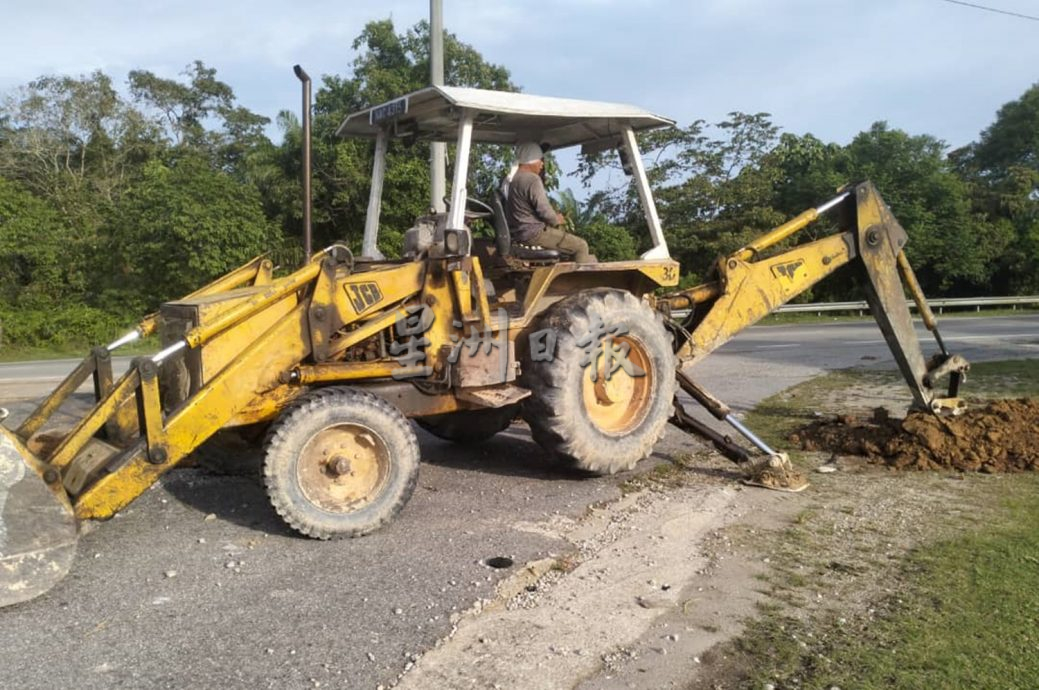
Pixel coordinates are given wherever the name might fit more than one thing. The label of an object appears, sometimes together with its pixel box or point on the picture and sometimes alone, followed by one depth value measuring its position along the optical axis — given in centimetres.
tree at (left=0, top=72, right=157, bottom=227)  2838
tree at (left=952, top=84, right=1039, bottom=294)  3484
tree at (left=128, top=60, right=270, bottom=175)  3347
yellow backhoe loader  443
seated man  609
